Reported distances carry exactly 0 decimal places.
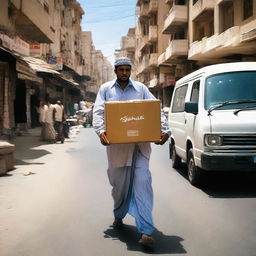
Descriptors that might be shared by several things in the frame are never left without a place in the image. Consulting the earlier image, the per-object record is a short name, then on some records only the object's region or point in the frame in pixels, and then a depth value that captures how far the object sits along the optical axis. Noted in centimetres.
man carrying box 298
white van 459
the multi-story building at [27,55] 1071
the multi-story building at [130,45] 6177
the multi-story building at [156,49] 2803
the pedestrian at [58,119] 1281
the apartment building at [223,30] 1439
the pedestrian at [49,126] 1300
